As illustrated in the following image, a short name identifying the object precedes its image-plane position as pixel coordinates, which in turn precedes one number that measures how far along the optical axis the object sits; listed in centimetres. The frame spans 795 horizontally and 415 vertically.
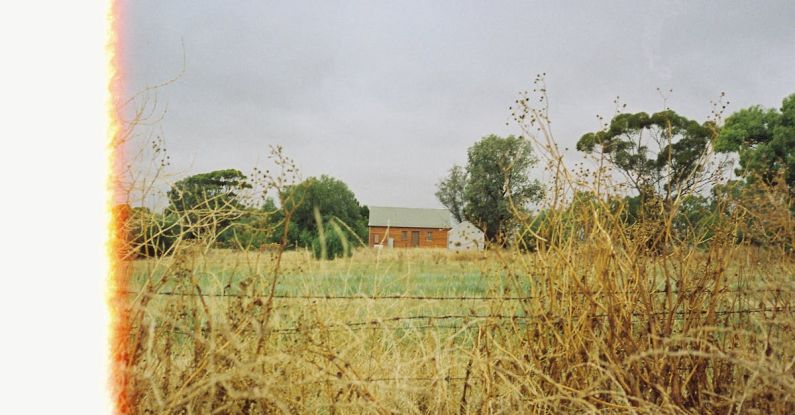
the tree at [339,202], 3828
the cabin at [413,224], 5272
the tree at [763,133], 2756
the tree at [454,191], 5134
